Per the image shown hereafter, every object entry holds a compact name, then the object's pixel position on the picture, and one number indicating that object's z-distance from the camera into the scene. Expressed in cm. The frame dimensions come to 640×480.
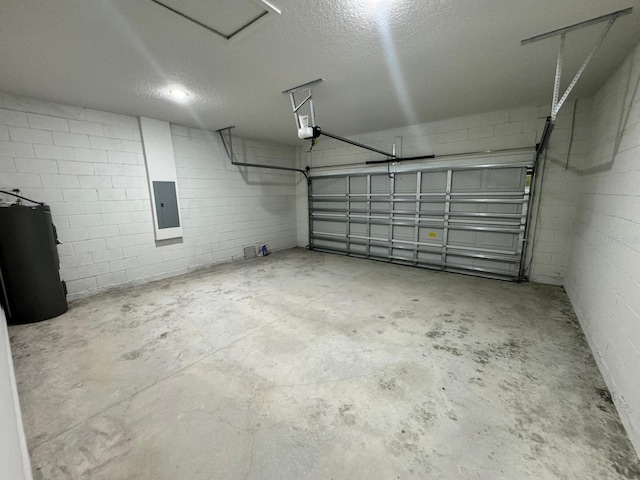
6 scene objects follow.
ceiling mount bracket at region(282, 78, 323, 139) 278
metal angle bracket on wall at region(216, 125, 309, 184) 469
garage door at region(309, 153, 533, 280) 388
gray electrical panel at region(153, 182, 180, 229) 410
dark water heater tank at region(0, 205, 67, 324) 265
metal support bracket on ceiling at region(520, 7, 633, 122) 171
